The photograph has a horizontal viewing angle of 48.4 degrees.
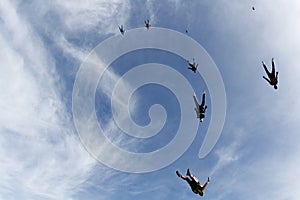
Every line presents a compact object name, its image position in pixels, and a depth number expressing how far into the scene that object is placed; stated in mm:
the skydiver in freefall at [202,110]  30064
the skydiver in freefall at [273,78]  28647
